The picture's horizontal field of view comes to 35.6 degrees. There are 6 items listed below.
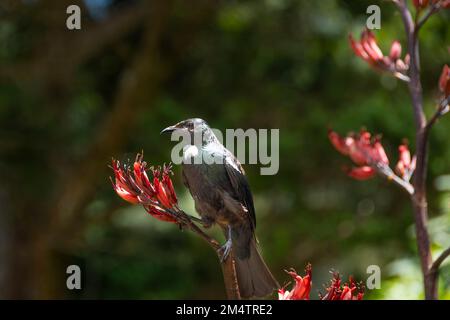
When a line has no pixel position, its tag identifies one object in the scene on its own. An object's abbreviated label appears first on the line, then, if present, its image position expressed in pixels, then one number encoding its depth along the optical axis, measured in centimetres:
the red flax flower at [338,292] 210
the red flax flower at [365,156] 289
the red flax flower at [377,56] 301
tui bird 318
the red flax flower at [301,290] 213
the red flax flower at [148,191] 240
